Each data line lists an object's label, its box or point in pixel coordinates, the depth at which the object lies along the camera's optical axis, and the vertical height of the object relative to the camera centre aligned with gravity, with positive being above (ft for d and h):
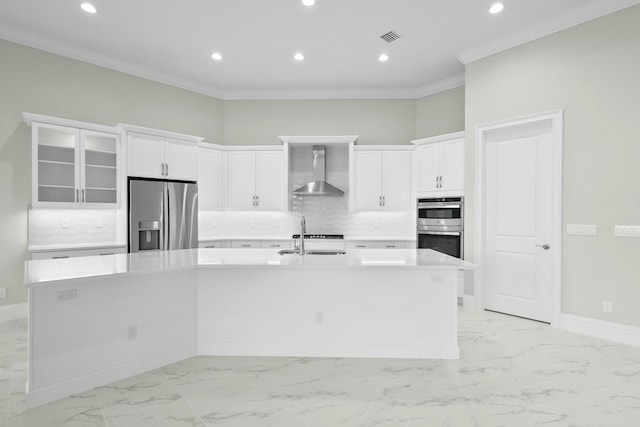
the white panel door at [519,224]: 13.83 -0.38
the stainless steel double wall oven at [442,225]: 16.70 -0.52
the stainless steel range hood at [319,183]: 19.56 +1.69
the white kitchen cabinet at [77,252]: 13.61 -1.59
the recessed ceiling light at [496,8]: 12.37 +7.23
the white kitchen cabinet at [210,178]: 18.99 +1.91
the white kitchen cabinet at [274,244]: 19.60 -1.67
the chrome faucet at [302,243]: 11.66 -0.96
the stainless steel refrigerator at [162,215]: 15.78 -0.10
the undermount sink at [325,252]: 13.21 -1.43
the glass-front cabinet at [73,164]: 13.75 +1.98
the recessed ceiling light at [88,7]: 12.44 +7.21
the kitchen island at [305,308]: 10.09 -2.73
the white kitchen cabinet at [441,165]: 16.80 +2.42
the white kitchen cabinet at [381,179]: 19.33 +1.89
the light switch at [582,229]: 12.35 -0.51
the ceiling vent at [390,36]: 14.33 +7.22
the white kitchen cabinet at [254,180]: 20.04 +1.87
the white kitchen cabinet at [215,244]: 18.97 -1.63
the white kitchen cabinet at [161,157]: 16.01 +2.65
